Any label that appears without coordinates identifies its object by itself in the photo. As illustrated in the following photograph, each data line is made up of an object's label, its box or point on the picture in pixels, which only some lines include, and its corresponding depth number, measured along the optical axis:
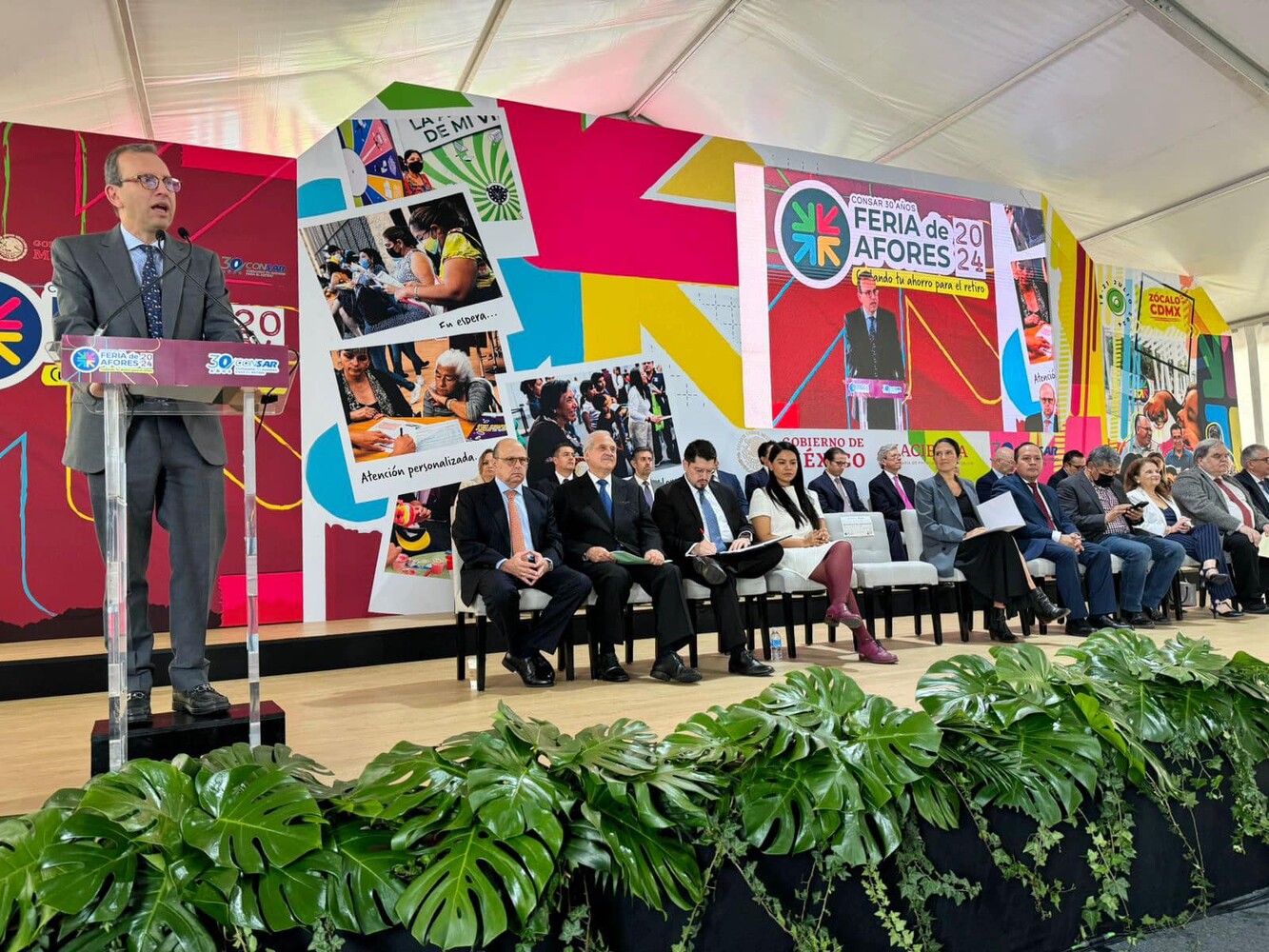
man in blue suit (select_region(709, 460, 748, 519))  6.54
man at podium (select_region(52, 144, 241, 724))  2.13
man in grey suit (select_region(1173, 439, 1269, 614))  6.02
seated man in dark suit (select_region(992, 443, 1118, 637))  5.28
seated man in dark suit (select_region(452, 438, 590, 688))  3.98
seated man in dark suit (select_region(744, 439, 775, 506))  5.83
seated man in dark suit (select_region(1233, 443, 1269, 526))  6.54
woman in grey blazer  5.08
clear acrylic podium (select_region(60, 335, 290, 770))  1.80
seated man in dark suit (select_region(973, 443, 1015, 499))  5.60
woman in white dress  4.50
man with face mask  5.54
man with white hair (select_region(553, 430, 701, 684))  4.11
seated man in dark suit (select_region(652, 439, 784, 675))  4.26
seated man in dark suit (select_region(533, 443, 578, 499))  4.62
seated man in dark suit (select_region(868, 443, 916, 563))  6.44
